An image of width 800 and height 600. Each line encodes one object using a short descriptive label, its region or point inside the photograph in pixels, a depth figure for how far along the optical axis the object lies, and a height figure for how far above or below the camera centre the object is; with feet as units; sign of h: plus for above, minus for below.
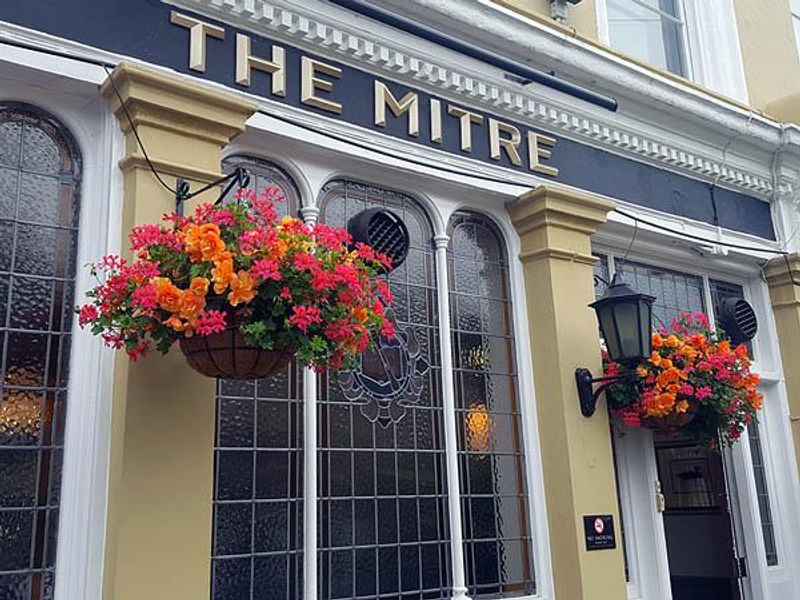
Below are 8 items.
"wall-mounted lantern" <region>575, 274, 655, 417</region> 15.75 +3.58
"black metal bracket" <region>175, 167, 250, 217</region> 12.52 +5.01
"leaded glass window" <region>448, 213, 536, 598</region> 15.69 +2.08
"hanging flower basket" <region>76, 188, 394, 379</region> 10.11 +2.83
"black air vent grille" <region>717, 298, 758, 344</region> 21.66 +4.88
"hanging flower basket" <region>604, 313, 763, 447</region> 16.56 +2.47
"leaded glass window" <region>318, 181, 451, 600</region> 13.94 +1.22
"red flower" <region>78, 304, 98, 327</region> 10.16 +2.65
